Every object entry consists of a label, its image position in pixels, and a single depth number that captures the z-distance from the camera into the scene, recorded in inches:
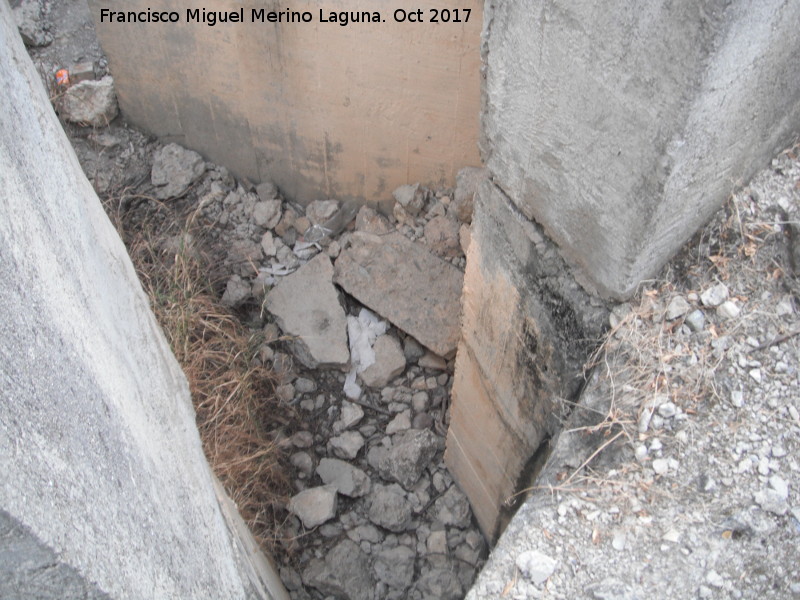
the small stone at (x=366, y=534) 123.0
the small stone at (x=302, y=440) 134.0
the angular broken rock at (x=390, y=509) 123.9
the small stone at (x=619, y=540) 61.5
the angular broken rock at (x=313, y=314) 141.8
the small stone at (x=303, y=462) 131.6
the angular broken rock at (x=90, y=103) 161.8
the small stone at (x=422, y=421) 135.9
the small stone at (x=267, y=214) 161.9
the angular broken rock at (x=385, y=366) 139.9
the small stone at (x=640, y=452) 65.6
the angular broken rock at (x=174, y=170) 163.0
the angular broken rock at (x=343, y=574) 116.5
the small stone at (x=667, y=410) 66.6
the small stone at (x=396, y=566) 118.3
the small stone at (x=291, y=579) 117.3
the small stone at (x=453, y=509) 126.0
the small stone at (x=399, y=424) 135.3
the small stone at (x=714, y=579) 57.1
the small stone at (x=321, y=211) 159.5
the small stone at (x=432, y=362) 141.3
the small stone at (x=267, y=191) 165.8
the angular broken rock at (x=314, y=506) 122.6
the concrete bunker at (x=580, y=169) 54.9
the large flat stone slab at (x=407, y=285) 139.8
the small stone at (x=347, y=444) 132.4
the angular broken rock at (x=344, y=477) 128.0
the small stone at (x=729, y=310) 68.3
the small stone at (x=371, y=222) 156.1
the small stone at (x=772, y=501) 59.5
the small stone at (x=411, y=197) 151.8
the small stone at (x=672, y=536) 60.2
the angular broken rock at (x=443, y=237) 147.3
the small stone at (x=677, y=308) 70.2
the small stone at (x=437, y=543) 122.5
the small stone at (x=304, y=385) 141.1
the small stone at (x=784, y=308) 67.6
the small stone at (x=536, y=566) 62.0
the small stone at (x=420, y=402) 137.8
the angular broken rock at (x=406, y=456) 128.6
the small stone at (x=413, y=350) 142.7
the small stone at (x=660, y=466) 64.2
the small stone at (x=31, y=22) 157.4
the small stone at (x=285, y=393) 138.7
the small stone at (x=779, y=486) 59.9
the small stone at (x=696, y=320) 68.9
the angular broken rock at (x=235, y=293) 147.9
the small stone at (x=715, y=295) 69.1
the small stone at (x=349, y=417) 136.0
